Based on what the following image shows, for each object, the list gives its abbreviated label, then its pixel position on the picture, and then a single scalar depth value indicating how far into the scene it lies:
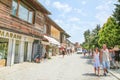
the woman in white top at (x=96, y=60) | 5.46
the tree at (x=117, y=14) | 10.61
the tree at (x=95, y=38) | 20.89
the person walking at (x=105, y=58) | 5.45
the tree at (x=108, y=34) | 15.08
